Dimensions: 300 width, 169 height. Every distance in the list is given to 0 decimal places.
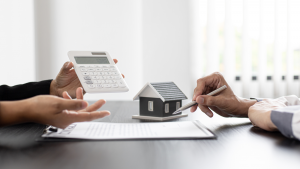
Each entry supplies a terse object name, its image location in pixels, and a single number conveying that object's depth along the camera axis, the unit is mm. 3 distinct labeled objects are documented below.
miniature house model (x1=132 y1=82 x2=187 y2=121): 789
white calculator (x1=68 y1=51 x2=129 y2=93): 801
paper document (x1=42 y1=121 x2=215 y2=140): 553
